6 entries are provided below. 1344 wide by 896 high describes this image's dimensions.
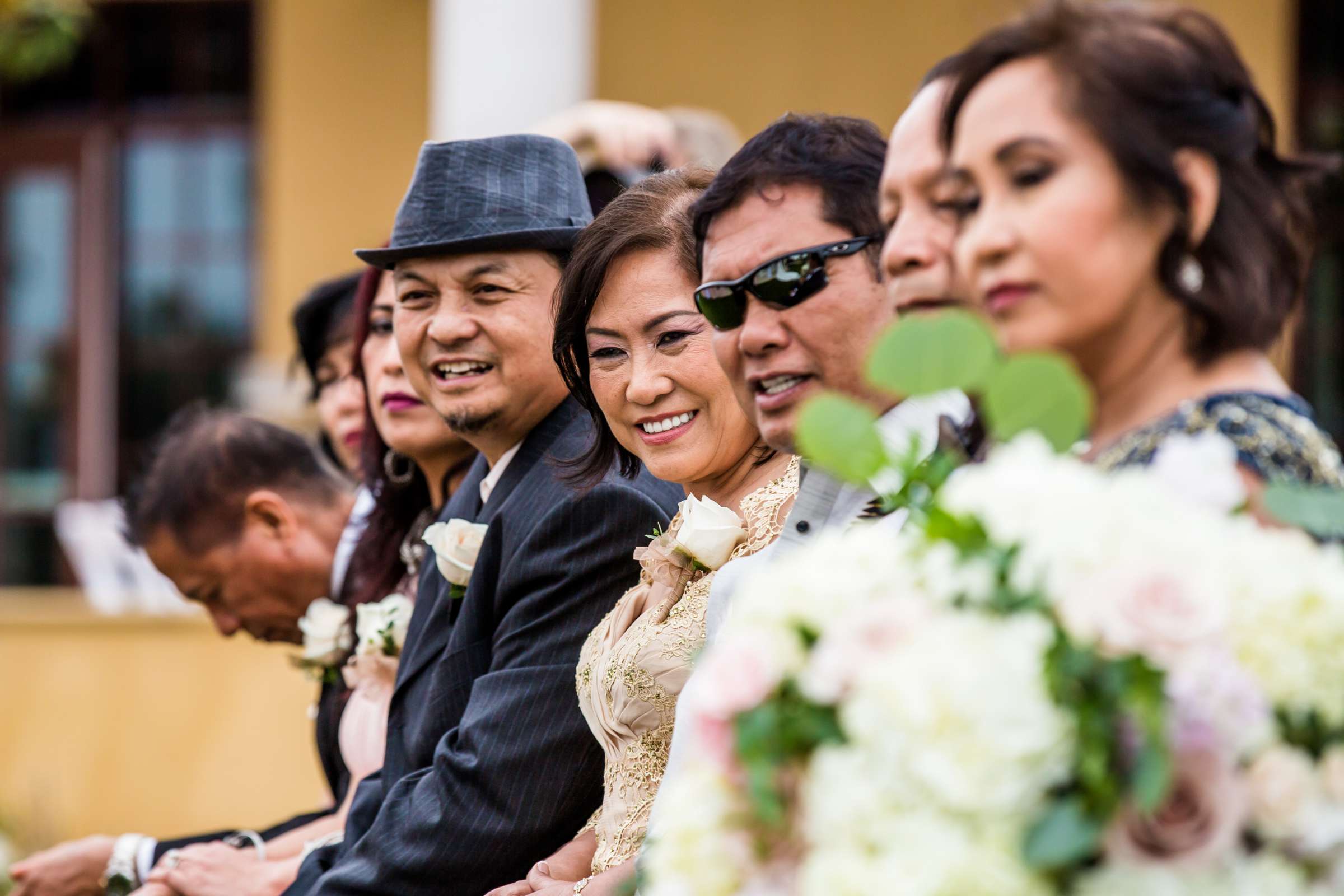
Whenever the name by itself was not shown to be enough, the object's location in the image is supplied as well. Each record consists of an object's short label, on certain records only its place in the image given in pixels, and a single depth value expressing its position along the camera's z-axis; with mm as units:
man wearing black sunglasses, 4123
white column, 14476
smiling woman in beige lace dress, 4723
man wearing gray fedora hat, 5372
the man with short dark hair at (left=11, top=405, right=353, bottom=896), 7997
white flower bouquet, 2512
